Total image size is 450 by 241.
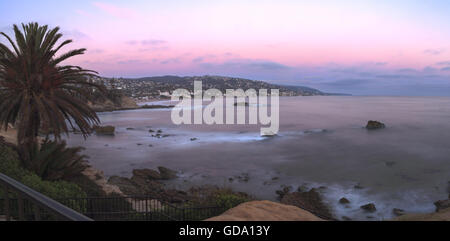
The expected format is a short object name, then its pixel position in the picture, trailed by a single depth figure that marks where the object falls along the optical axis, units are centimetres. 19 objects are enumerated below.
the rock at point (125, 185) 1820
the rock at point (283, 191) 2064
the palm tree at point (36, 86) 1345
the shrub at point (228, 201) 1173
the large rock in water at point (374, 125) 5832
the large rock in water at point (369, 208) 1856
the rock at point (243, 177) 2503
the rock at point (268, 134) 5128
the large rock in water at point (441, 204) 1842
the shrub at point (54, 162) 1420
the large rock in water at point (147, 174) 2373
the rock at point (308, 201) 1786
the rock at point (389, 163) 3070
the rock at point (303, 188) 2202
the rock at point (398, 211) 1831
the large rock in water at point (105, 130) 5053
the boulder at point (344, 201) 1981
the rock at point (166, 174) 2444
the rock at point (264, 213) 909
